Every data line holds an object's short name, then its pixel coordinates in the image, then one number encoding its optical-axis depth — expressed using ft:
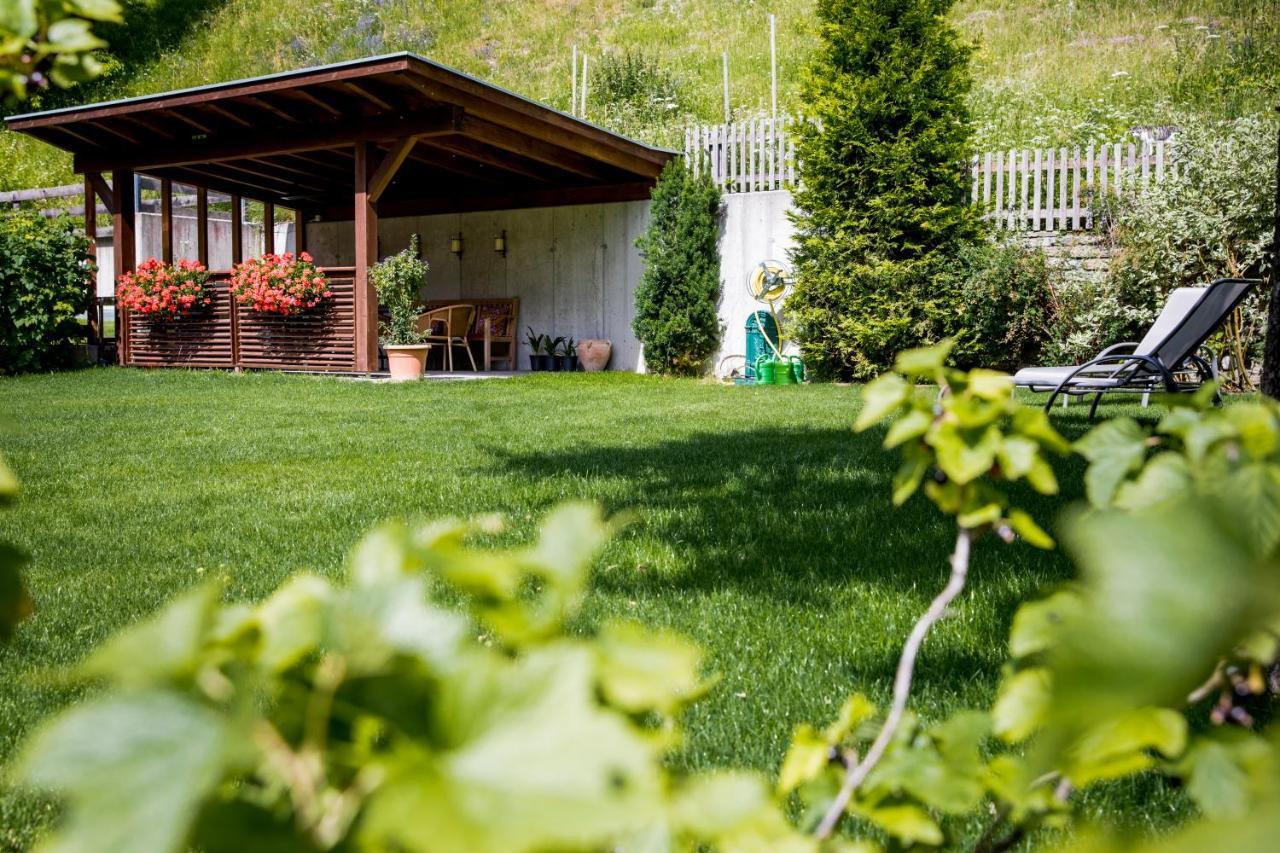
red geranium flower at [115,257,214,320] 36.78
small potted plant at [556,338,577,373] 41.83
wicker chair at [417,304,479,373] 39.22
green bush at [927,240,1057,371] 30.96
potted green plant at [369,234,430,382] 32.42
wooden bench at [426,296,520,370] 43.68
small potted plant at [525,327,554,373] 42.22
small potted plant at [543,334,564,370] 42.01
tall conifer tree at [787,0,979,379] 31.89
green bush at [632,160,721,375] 36.68
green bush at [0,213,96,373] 33.50
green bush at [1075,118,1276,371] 27.73
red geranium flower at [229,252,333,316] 34.37
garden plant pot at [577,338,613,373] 40.75
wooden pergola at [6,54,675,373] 31.42
